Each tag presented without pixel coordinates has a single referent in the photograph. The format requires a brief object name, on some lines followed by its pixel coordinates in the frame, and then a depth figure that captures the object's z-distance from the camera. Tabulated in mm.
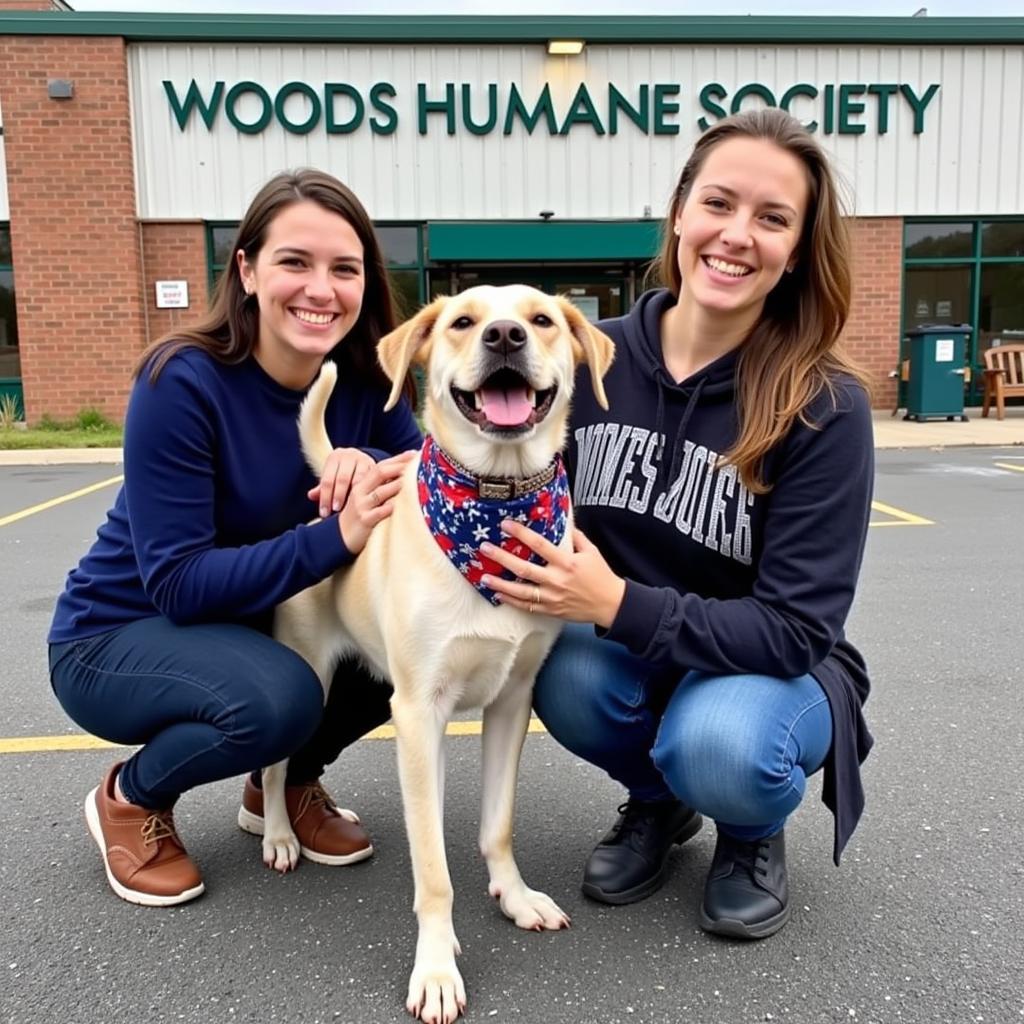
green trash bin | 13023
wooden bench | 13875
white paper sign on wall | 13359
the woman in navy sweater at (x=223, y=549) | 2299
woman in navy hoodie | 2154
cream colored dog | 2088
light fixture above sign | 12945
